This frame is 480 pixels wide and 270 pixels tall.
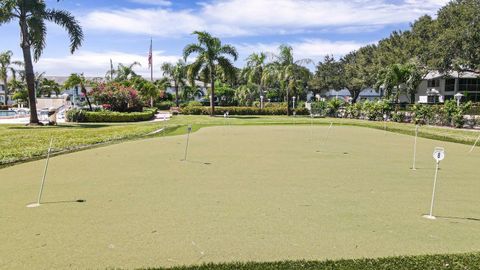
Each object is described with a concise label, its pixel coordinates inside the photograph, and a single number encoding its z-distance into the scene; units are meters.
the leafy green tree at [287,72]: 38.97
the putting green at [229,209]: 4.03
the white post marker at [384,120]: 17.78
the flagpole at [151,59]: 48.10
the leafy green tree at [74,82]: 32.06
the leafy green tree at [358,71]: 53.09
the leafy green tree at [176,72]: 59.99
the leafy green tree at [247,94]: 53.31
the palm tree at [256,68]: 44.16
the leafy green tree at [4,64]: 56.12
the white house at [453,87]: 49.05
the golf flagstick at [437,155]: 5.08
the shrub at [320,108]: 39.31
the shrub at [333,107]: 37.91
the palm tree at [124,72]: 57.34
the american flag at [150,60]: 48.04
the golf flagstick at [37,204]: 5.45
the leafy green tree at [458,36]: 29.81
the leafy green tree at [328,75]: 65.25
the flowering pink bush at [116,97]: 32.37
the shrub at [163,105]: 54.09
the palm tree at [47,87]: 69.04
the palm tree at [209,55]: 33.56
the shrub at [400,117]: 27.84
